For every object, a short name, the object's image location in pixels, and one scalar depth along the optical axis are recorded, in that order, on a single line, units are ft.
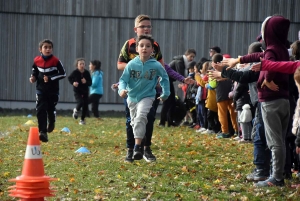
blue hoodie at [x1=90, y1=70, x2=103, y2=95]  79.10
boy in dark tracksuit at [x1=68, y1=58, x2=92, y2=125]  70.54
